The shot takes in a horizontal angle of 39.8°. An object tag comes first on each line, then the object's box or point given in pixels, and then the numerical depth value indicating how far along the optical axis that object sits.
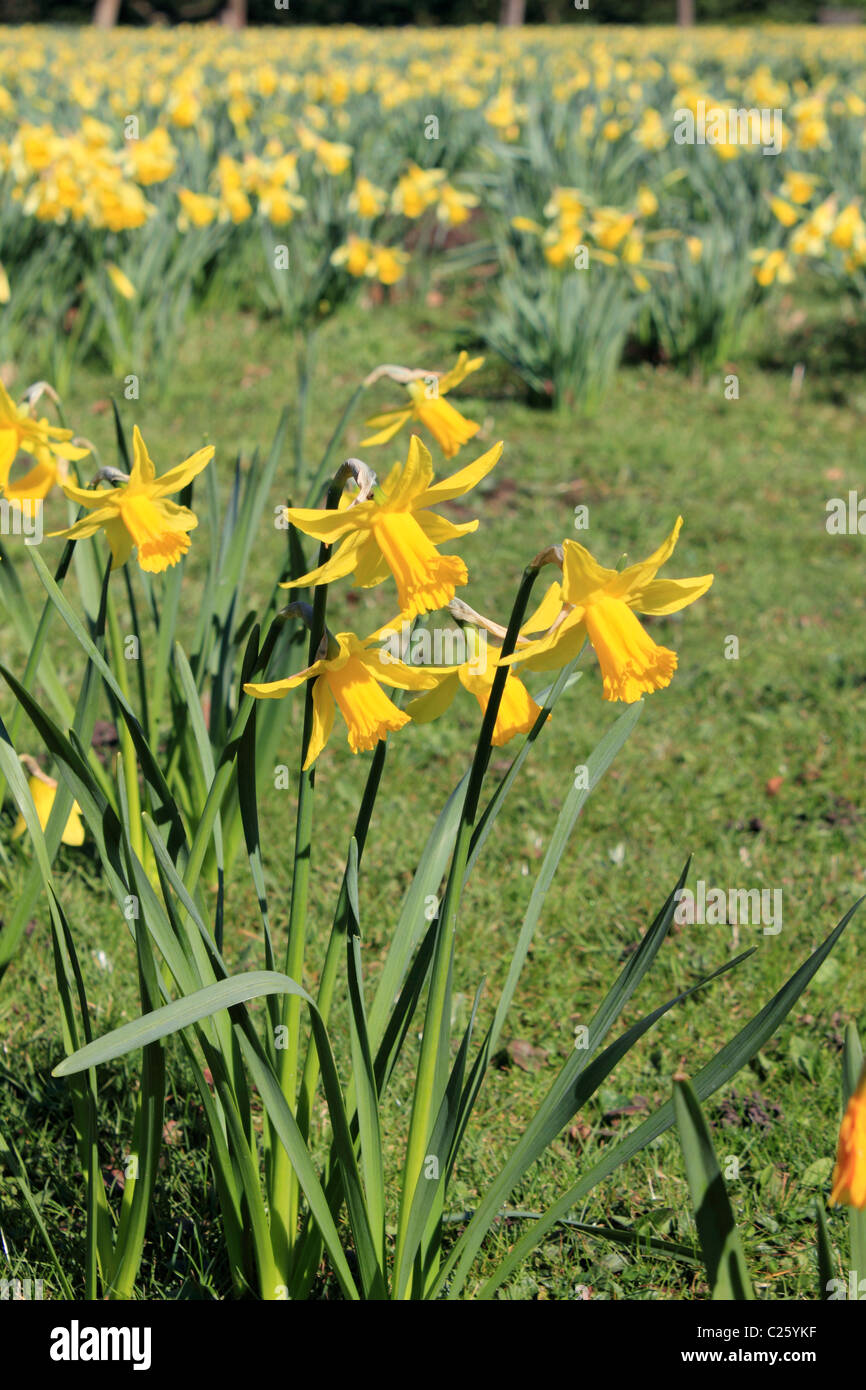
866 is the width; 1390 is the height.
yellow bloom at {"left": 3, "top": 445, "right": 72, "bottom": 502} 1.67
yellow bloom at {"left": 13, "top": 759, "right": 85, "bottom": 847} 2.12
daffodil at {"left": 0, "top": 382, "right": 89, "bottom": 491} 1.63
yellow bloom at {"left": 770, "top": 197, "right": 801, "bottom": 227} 5.75
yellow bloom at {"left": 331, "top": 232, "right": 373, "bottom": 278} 5.68
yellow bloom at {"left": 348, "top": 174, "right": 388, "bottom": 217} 5.87
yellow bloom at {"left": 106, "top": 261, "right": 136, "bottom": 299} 4.85
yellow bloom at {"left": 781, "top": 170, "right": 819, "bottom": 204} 5.95
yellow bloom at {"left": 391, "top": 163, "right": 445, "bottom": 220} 6.05
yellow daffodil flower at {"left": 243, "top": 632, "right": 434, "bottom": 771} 1.26
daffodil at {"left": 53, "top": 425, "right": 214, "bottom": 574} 1.42
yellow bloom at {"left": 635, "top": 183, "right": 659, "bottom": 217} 5.77
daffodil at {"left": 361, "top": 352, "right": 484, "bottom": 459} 1.68
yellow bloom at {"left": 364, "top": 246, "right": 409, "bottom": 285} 5.68
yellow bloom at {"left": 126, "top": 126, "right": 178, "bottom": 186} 5.41
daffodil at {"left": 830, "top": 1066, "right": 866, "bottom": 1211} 0.91
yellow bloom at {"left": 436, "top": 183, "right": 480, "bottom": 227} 6.22
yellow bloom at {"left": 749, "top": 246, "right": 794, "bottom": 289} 5.50
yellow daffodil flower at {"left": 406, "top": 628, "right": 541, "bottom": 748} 1.29
